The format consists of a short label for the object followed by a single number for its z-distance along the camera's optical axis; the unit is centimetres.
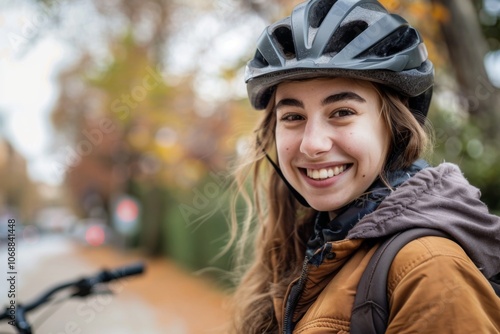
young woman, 130
